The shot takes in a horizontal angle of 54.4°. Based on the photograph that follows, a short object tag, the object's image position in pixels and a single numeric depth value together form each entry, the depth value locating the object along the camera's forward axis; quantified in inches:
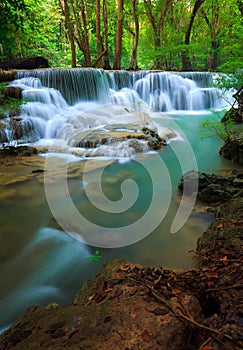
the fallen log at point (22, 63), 506.9
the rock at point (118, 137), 295.4
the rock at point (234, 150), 226.1
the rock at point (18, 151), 269.1
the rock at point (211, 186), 156.3
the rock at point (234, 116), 246.7
